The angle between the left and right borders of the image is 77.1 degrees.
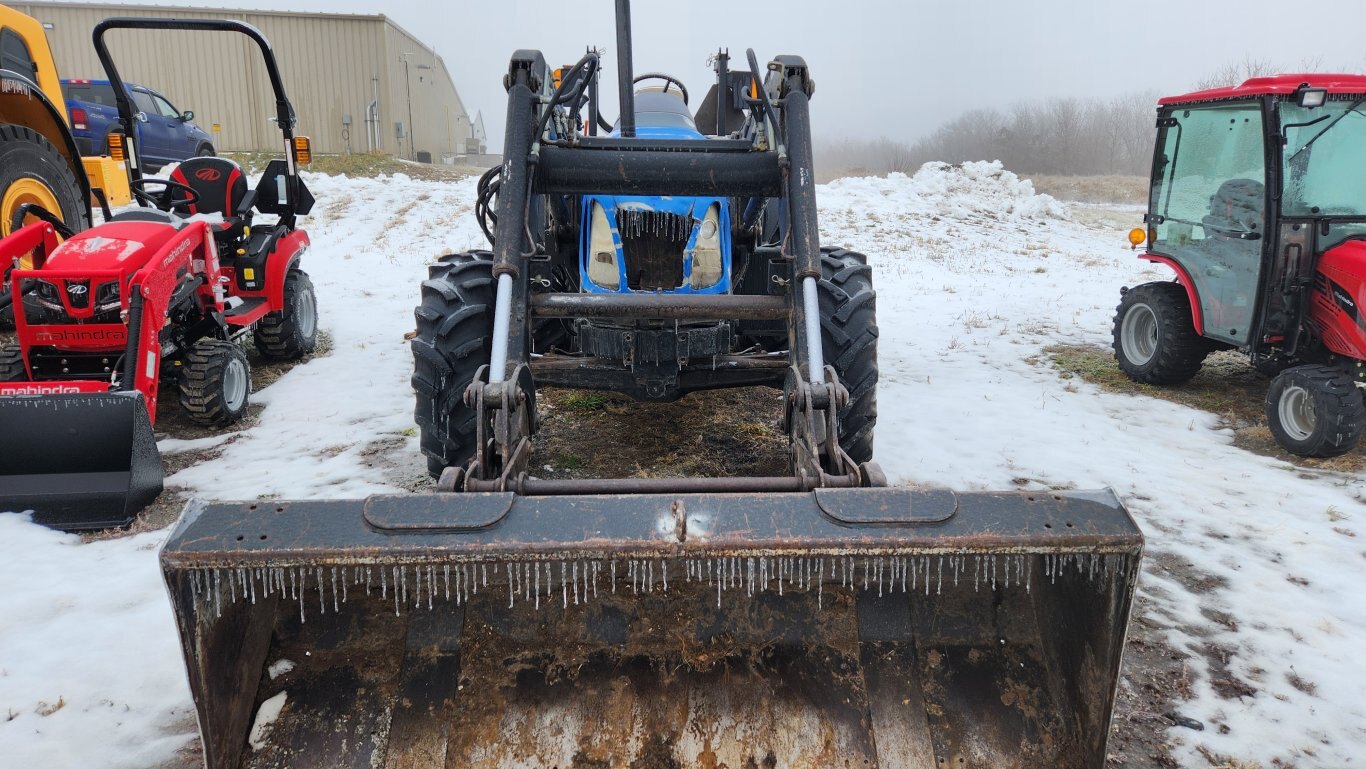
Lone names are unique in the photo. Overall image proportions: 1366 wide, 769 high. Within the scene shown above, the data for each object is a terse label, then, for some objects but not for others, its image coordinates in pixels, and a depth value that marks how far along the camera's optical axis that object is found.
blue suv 13.29
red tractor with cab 4.79
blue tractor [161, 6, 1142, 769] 1.95
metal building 20.59
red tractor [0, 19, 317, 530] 3.77
